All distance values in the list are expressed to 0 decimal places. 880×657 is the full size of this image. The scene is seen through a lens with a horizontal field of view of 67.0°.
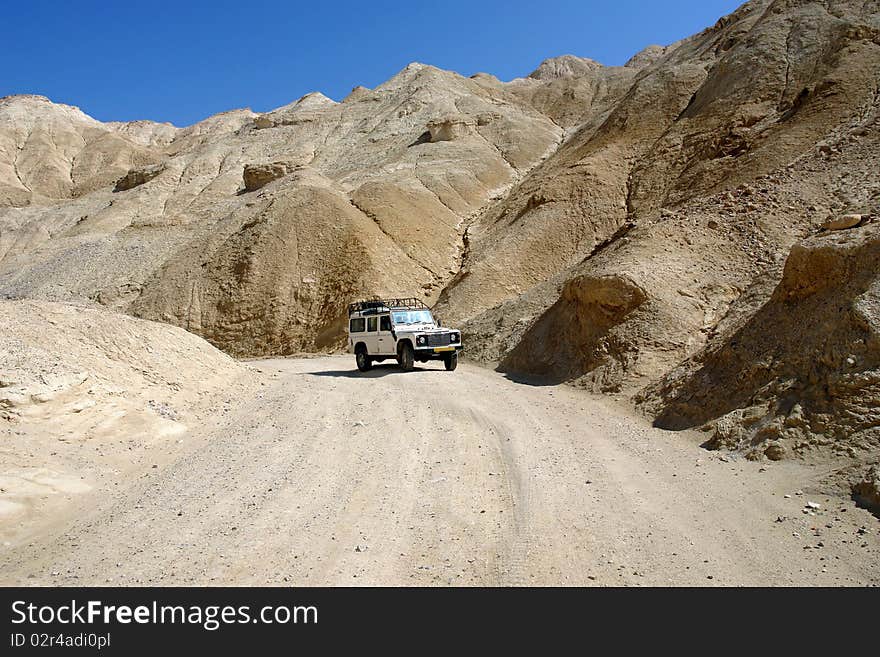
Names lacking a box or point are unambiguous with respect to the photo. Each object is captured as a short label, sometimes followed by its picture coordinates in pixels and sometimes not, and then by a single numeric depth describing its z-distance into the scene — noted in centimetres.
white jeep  1980
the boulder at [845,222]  1309
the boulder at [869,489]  744
